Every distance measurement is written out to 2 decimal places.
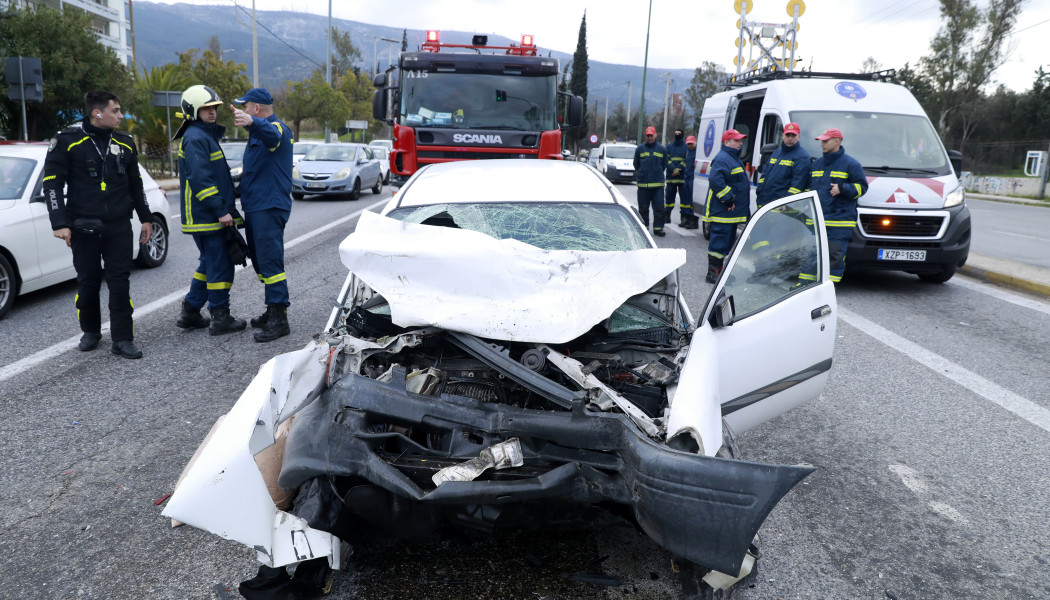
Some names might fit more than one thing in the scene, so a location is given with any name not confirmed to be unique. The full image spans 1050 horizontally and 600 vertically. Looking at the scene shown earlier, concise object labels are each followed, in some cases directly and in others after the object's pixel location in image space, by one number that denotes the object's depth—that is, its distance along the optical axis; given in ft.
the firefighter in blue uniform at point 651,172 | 38.42
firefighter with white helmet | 17.52
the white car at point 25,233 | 19.92
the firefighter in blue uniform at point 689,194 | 44.52
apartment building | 168.96
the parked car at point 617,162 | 83.71
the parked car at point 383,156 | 75.33
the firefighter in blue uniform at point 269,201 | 17.74
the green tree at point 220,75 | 103.86
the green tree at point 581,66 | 192.44
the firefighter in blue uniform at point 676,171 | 42.95
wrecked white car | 7.24
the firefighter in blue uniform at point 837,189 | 23.76
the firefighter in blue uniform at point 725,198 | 26.37
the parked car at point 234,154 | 53.21
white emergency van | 25.61
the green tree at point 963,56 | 122.93
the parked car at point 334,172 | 54.60
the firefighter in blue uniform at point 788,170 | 25.05
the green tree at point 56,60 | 55.57
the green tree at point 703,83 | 183.01
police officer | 16.12
